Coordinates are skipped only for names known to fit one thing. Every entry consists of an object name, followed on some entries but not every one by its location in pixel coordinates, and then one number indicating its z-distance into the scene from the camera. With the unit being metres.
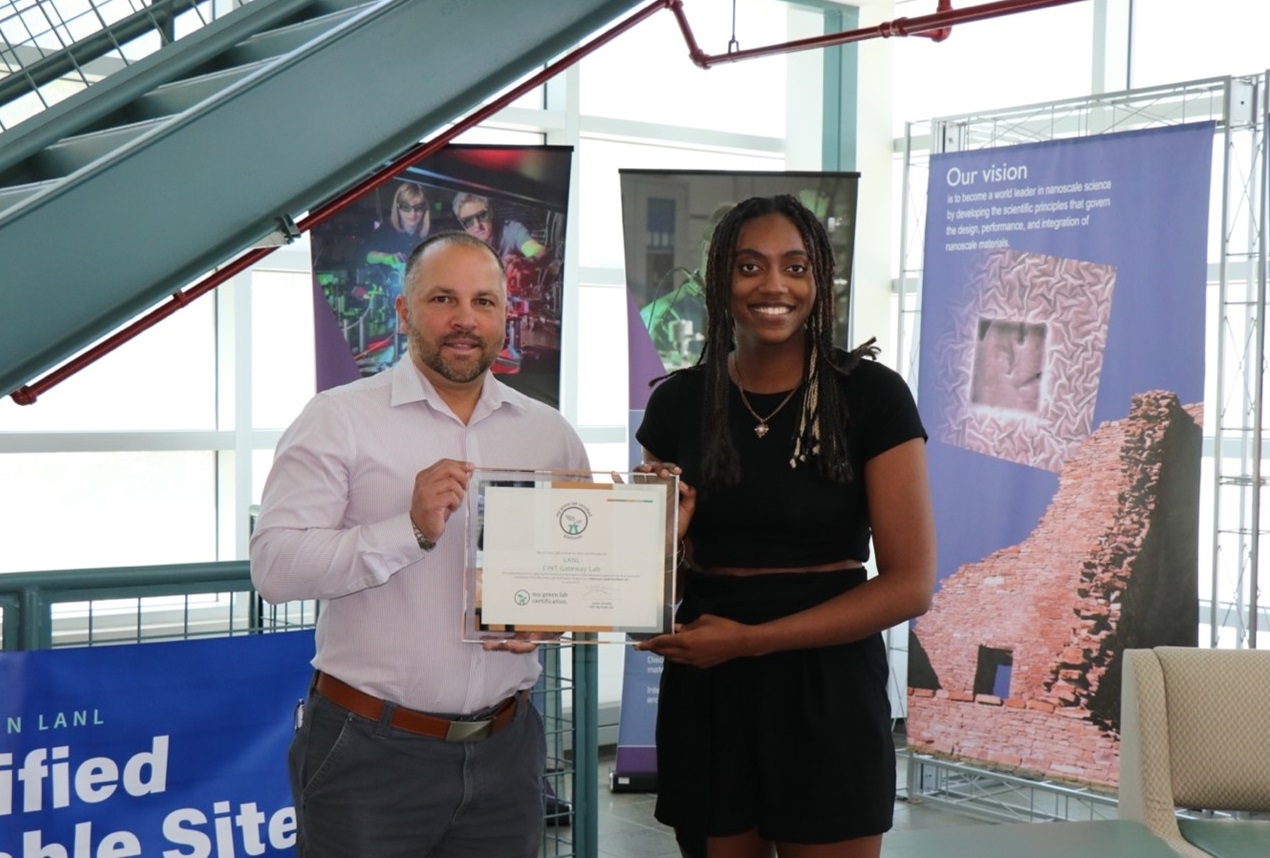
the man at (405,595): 2.36
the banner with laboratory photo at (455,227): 5.53
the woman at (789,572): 2.28
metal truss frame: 5.29
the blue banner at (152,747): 3.14
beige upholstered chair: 3.74
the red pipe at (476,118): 3.82
